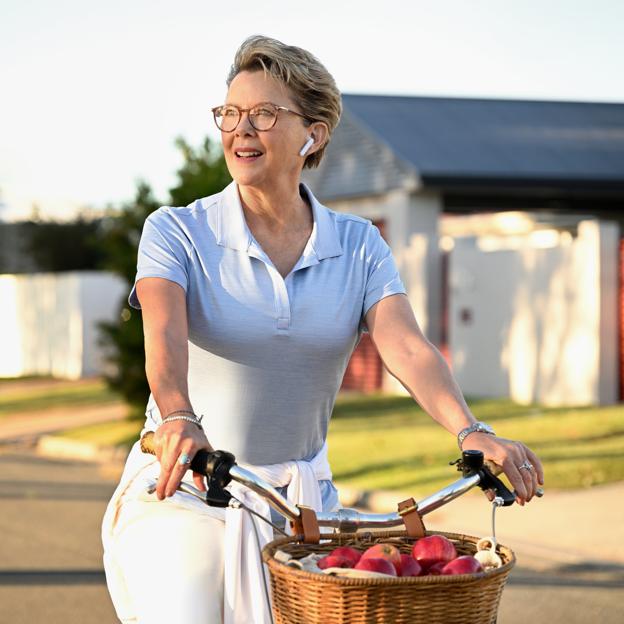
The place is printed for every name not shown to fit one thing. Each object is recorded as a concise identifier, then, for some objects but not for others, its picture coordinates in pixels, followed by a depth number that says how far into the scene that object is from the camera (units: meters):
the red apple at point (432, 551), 4.15
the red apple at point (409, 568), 4.04
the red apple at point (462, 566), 3.99
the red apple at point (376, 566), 3.92
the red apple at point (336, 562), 4.04
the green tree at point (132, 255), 22.44
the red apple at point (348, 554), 4.07
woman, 4.71
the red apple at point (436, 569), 4.08
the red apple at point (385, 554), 4.00
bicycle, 3.86
